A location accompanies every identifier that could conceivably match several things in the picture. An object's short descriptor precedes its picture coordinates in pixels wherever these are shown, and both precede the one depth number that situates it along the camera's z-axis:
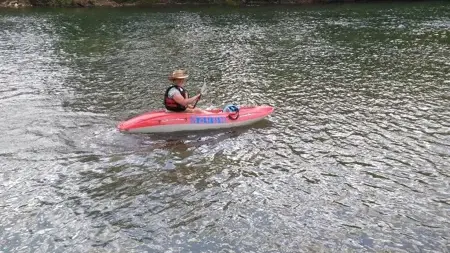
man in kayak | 13.81
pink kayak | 13.82
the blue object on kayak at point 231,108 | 14.39
